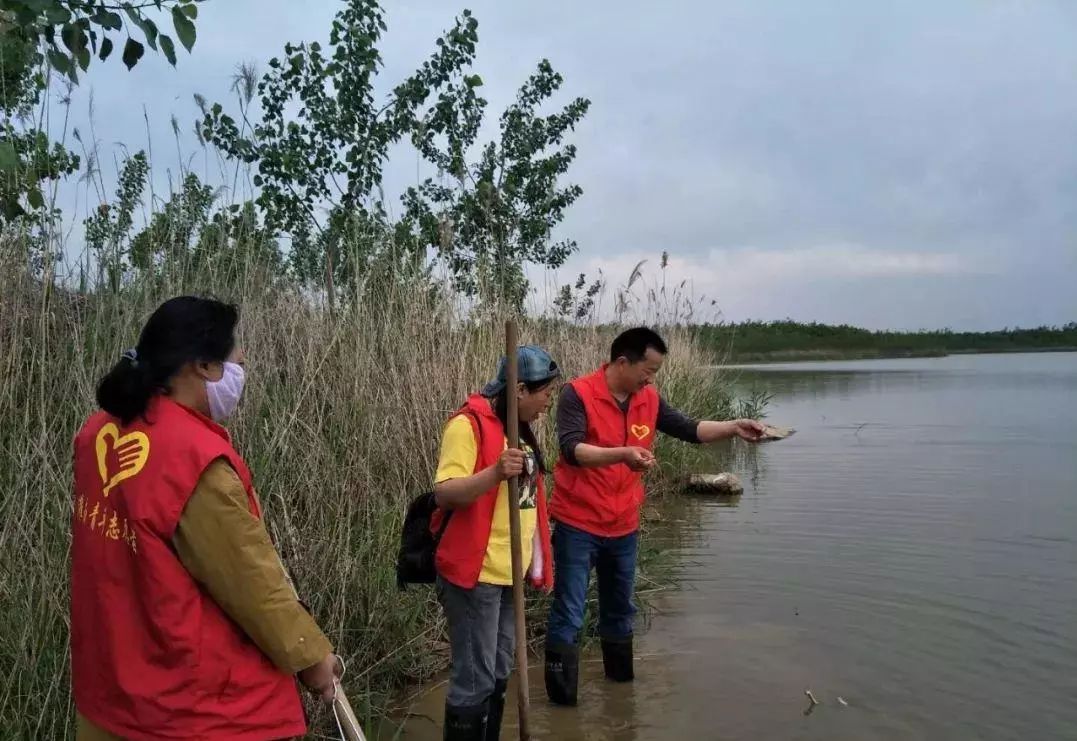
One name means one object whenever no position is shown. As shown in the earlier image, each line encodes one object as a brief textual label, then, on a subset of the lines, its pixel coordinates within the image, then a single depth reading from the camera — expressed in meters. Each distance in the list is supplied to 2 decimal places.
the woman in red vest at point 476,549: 3.03
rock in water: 9.66
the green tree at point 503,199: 6.60
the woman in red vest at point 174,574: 1.78
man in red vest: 4.09
